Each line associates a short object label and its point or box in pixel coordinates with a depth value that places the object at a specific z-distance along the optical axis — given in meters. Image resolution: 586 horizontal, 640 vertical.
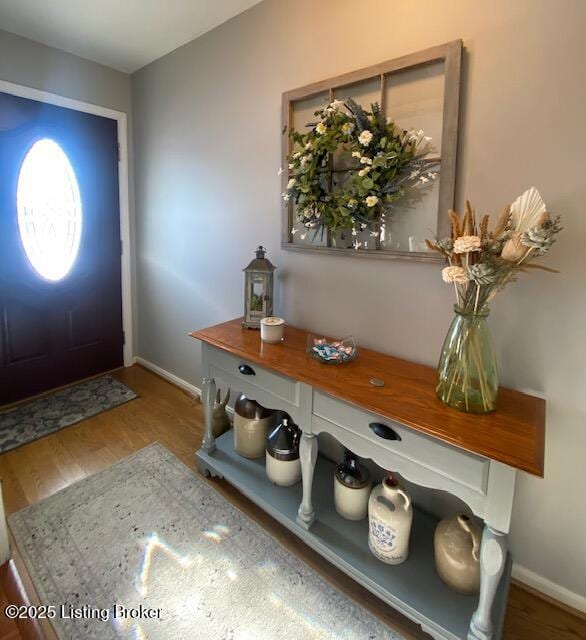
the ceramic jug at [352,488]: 1.50
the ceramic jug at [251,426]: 1.86
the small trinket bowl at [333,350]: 1.48
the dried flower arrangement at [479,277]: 1.01
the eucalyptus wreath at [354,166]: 1.41
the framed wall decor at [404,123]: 1.33
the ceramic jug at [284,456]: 1.68
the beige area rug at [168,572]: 1.25
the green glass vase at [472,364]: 1.12
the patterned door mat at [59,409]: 2.29
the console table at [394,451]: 1.02
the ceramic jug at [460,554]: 1.23
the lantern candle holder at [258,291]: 1.81
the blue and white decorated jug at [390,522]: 1.31
